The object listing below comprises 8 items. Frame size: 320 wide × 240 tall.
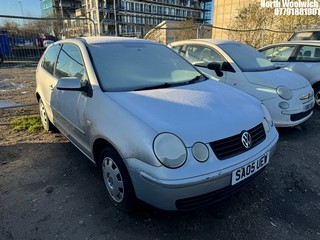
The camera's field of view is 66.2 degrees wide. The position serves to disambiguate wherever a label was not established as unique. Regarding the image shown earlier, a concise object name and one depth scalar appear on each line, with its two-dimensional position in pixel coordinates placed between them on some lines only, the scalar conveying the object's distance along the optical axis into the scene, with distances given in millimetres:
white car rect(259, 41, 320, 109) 5637
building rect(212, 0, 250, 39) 26341
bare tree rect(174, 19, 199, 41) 16858
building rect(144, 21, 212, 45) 17016
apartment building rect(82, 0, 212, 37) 63094
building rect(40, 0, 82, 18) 73000
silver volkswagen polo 1847
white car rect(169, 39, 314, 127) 4027
